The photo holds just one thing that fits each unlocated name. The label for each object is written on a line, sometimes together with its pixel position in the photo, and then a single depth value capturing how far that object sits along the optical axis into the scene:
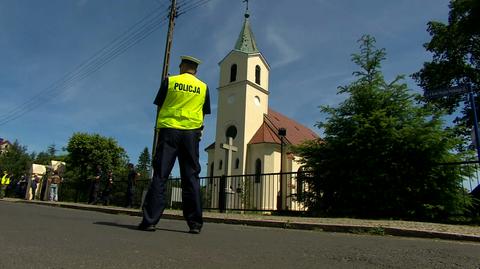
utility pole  17.31
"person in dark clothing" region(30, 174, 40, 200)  24.64
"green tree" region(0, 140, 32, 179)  69.38
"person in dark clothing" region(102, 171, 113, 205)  18.20
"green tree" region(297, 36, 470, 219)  10.51
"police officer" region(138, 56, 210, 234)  5.25
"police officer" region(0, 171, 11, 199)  27.34
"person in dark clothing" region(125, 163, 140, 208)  16.39
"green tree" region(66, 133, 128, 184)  47.06
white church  39.91
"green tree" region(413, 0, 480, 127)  30.31
